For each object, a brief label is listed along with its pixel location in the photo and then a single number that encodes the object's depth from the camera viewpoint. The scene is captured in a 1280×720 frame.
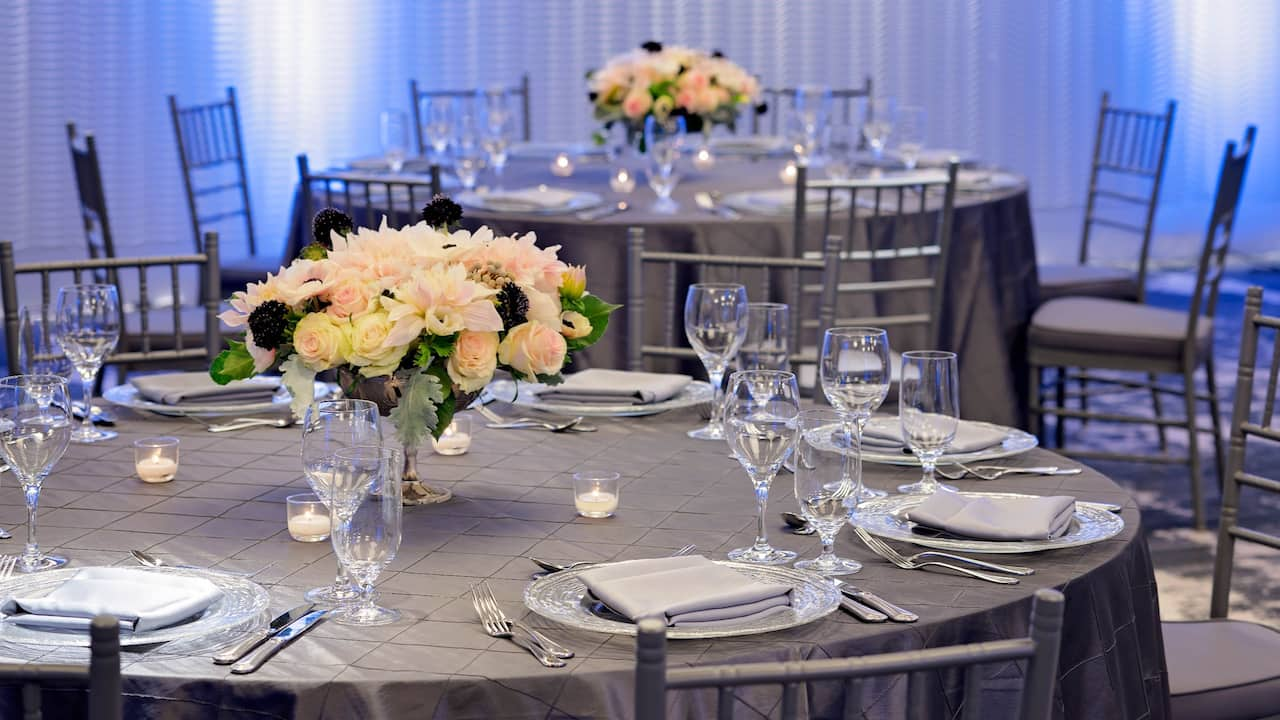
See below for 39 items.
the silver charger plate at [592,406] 3.99
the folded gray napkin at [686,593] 3.07
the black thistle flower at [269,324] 3.36
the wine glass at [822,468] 3.22
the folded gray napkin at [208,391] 4.00
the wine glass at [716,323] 3.92
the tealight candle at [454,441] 3.79
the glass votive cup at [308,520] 3.39
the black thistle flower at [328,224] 3.50
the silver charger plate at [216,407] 3.96
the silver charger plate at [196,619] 3.05
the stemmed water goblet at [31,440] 3.31
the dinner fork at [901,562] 3.24
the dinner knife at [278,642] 2.98
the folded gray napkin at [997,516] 3.35
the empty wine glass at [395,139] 6.95
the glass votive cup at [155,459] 3.63
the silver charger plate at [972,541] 3.33
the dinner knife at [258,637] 3.00
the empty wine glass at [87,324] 3.93
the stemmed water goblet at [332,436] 3.18
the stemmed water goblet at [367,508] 3.05
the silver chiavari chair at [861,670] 2.69
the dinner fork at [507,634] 3.00
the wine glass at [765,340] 3.99
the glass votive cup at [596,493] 3.47
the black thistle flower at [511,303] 3.39
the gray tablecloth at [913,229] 5.54
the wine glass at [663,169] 5.98
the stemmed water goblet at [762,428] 3.29
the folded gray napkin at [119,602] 3.06
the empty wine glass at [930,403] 3.52
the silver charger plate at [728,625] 3.07
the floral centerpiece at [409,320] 3.35
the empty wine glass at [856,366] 3.66
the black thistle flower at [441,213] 3.52
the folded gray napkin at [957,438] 3.76
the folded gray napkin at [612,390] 4.03
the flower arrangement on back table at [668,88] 6.31
